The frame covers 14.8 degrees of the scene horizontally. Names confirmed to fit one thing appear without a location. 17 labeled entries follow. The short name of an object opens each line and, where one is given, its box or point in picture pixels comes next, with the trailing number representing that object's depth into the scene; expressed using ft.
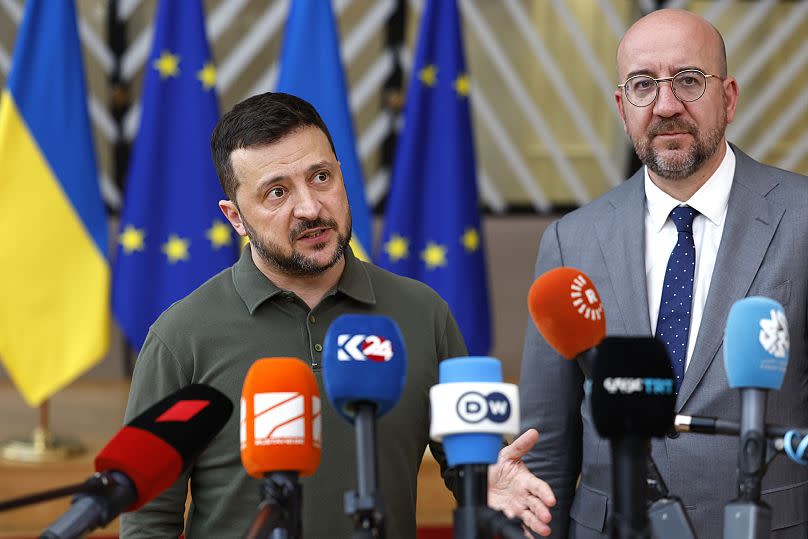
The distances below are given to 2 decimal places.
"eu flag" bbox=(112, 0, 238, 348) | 18.63
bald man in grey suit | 9.93
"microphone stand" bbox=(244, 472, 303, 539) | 7.98
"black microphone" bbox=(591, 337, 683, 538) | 7.70
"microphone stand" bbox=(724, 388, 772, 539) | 8.07
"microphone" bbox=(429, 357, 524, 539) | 8.05
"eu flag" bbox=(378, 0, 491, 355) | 19.27
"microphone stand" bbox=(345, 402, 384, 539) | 7.92
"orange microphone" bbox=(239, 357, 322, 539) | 8.07
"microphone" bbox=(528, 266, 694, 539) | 8.22
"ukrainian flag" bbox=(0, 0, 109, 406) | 17.85
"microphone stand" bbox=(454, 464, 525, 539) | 7.97
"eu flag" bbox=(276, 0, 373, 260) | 18.46
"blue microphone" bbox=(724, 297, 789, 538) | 8.10
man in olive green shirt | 9.33
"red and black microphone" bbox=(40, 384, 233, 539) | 7.90
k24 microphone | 7.94
